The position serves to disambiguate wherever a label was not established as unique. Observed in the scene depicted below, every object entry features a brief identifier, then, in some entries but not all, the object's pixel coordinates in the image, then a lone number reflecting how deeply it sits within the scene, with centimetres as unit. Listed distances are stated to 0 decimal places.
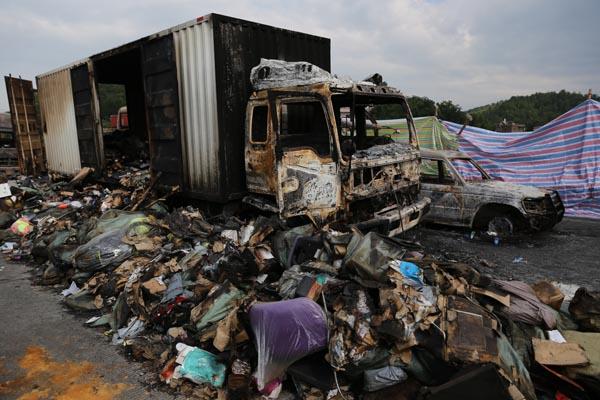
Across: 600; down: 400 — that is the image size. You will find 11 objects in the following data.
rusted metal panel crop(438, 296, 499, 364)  250
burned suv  616
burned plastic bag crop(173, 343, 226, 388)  291
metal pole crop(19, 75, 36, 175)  1100
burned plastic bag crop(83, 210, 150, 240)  512
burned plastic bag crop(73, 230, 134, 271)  459
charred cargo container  501
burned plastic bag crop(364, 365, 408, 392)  260
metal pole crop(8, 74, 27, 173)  1065
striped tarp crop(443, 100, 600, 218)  799
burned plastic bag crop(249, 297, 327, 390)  270
